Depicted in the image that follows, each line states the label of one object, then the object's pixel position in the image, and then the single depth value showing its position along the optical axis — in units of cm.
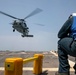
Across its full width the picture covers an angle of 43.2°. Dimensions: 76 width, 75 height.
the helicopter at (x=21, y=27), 2206
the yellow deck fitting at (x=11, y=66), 211
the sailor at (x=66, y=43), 190
